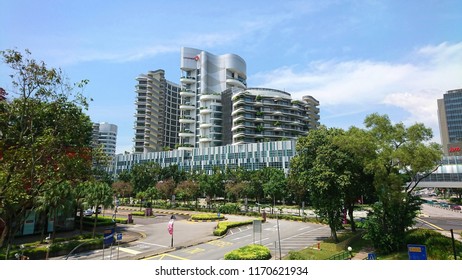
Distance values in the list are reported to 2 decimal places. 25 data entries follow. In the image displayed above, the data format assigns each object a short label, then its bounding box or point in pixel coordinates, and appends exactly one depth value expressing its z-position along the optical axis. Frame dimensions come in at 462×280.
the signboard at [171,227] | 28.42
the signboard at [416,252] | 16.17
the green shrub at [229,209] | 59.15
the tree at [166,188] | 73.69
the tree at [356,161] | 25.28
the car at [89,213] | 54.51
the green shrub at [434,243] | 19.08
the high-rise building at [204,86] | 118.56
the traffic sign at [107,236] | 19.70
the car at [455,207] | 66.69
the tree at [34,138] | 14.88
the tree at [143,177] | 88.31
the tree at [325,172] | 27.95
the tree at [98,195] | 32.47
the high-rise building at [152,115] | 134.88
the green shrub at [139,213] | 57.25
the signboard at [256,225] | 22.12
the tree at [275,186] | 66.25
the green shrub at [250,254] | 21.67
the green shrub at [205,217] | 50.46
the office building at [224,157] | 89.19
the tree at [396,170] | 23.09
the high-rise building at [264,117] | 105.38
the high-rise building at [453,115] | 117.56
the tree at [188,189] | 67.94
